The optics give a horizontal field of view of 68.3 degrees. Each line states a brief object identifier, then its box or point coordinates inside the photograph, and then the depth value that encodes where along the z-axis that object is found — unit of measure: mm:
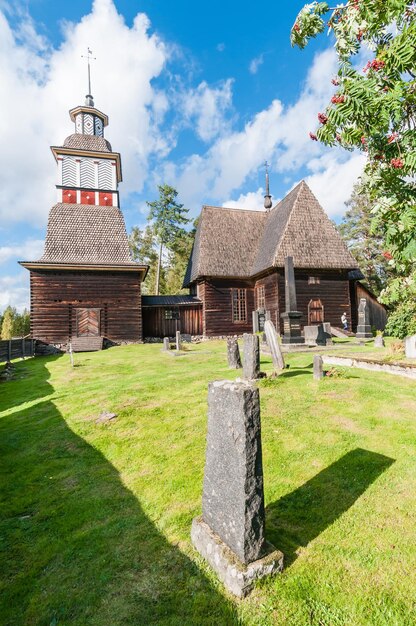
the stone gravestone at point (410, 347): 9531
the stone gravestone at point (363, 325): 17438
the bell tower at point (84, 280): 19703
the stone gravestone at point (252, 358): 7625
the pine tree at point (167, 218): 40812
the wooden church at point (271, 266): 20703
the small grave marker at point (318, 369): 7605
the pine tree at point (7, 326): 39312
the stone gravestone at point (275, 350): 8922
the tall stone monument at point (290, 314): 13477
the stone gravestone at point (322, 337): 14672
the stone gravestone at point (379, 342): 13797
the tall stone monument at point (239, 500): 2615
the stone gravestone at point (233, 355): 9695
